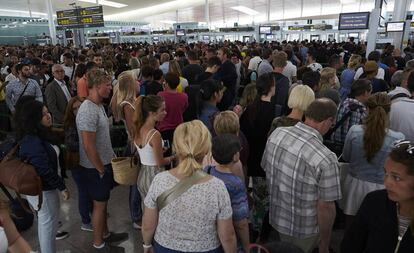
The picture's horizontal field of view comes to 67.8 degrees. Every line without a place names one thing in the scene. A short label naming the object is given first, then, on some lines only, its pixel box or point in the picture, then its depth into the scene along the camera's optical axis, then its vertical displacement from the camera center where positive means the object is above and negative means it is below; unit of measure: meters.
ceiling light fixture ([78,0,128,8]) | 30.57 +4.60
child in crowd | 1.91 -0.80
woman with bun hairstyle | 3.51 -0.57
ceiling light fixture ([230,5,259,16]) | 41.40 +4.92
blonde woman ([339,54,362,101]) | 5.10 -0.59
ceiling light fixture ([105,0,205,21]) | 37.11 +5.03
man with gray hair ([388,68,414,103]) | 3.60 -0.54
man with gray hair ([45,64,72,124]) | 4.69 -0.70
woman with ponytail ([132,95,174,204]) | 2.60 -0.70
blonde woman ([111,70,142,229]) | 3.30 -0.65
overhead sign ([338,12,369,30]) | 10.20 +0.80
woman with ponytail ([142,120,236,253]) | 1.65 -0.85
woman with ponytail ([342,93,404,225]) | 2.36 -0.83
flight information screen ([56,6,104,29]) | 16.45 +1.68
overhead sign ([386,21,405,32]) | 10.54 +0.60
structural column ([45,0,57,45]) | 18.81 +1.42
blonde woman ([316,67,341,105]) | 4.41 -0.48
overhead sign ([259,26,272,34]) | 21.53 +1.15
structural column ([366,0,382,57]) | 7.77 +0.45
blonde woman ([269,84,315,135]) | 2.66 -0.48
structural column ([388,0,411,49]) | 11.15 +1.01
